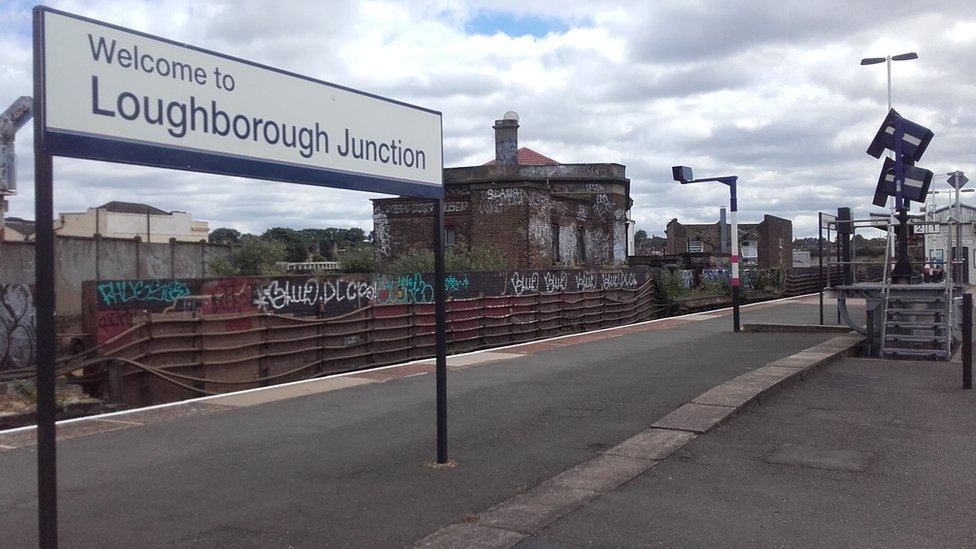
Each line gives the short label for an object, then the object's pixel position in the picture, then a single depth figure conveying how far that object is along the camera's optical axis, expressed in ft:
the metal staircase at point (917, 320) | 46.16
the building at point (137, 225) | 128.57
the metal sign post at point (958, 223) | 48.08
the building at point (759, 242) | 215.72
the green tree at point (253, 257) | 98.97
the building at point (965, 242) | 108.00
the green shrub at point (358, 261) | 86.94
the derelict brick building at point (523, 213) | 106.73
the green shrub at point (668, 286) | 99.76
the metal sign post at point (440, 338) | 22.07
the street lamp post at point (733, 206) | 65.46
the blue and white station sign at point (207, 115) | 13.56
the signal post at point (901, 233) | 51.75
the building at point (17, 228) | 102.97
